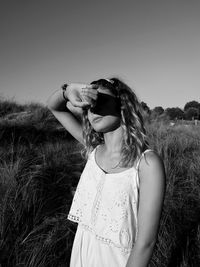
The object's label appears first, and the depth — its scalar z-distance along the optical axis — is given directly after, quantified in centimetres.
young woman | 91
